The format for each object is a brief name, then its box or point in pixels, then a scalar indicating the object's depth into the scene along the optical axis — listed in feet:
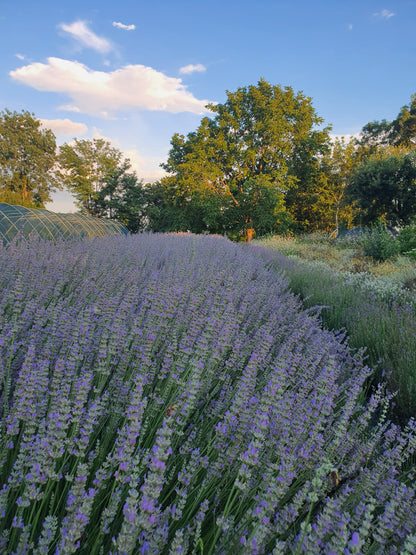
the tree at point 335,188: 97.25
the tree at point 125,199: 105.40
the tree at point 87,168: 120.78
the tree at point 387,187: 66.59
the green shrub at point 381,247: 38.58
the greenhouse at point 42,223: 28.60
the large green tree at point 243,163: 73.31
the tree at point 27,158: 119.55
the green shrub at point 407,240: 40.45
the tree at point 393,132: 108.58
